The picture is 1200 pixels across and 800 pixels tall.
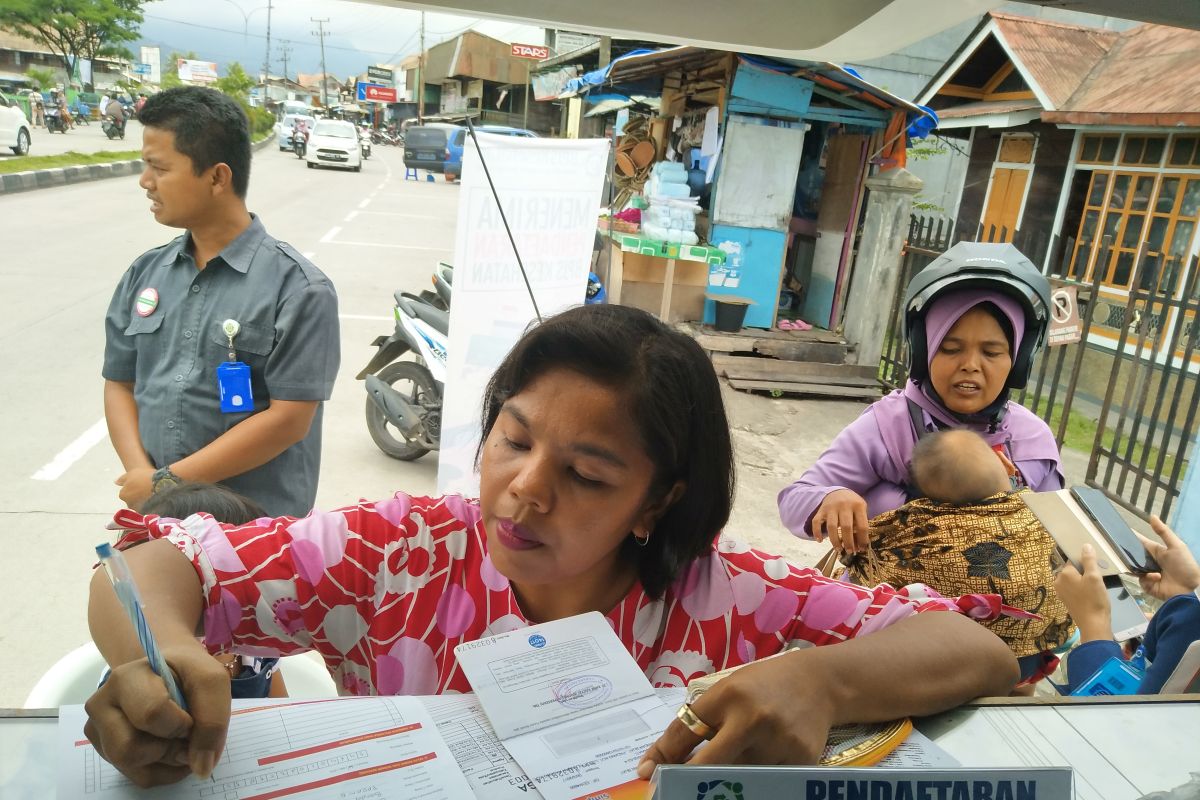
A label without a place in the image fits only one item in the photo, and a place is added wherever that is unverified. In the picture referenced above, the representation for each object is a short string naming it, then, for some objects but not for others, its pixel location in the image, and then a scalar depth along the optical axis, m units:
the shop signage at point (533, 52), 19.25
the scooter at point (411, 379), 4.55
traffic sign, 3.38
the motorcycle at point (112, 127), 24.66
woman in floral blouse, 0.98
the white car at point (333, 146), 25.21
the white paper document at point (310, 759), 0.65
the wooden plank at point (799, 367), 7.21
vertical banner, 3.18
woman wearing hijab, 1.87
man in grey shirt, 1.97
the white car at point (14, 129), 16.83
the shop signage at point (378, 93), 48.25
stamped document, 0.72
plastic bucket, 7.50
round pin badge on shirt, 2.00
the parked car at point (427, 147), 18.75
